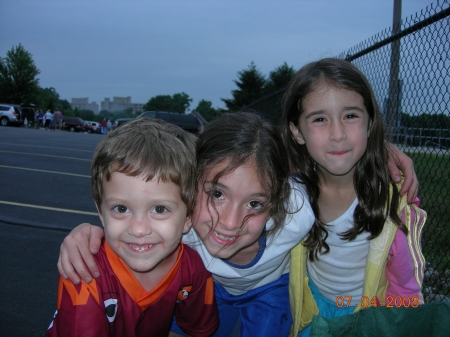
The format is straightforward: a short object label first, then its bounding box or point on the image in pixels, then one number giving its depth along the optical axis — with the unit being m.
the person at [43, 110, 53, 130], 34.59
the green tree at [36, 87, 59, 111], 59.35
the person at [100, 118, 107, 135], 40.75
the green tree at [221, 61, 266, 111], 44.91
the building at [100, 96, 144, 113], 184.62
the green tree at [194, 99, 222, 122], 89.34
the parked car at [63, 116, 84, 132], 41.22
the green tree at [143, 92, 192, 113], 97.07
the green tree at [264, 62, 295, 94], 43.19
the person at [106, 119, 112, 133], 39.25
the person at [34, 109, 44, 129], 36.53
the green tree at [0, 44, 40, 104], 56.06
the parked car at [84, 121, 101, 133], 46.91
